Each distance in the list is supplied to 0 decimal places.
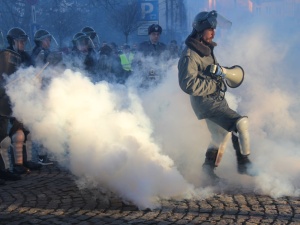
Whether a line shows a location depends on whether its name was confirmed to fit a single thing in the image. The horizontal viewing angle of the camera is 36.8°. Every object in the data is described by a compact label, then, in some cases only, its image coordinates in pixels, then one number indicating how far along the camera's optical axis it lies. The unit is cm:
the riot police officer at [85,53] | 785
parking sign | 1816
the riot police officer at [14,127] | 626
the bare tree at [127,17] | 2902
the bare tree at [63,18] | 2807
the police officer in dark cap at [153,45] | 959
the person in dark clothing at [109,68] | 823
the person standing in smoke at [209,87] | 527
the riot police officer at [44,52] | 695
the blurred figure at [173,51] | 950
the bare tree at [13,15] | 2436
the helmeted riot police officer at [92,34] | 979
